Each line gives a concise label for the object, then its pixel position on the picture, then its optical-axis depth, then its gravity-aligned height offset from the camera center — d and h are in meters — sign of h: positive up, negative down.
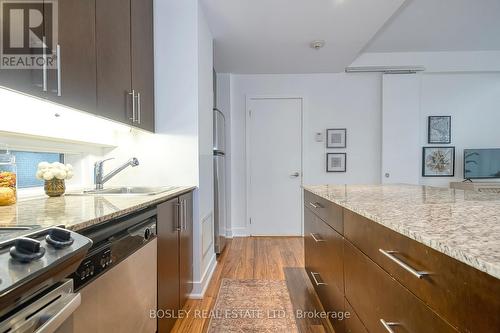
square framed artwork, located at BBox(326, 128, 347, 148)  4.42 +0.39
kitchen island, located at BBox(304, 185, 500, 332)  0.56 -0.27
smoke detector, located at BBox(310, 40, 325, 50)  3.21 +1.37
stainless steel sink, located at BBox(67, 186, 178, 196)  2.07 -0.22
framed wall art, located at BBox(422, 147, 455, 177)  4.36 +0.07
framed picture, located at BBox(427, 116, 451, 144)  4.36 +0.52
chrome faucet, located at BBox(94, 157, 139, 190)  2.02 -0.08
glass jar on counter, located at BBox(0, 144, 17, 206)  1.21 -0.08
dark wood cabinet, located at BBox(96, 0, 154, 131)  1.54 +0.64
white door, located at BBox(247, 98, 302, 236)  4.43 +0.09
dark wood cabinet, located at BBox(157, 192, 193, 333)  1.54 -0.61
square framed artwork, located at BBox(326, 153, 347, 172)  4.43 +0.01
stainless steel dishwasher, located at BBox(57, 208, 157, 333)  0.87 -0.44
